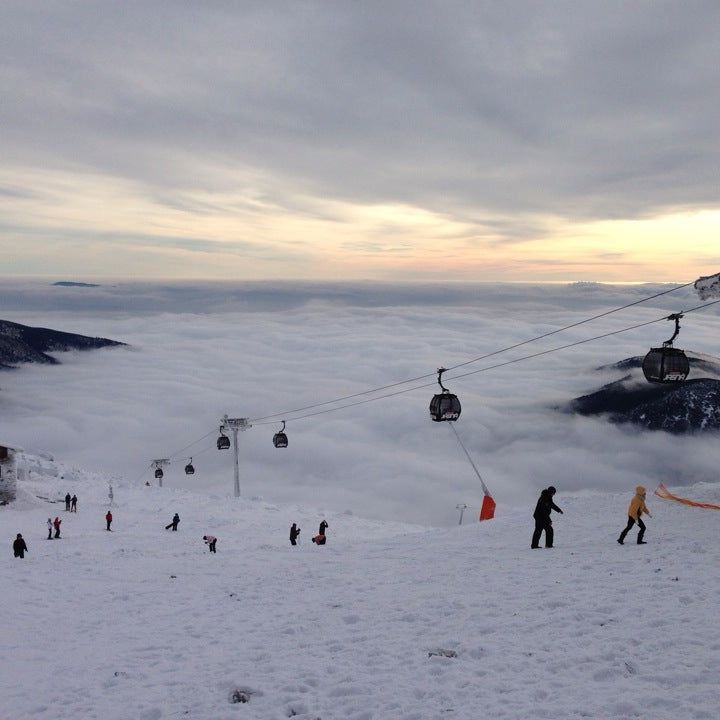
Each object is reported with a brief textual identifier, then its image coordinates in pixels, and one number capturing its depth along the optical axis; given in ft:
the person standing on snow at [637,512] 45.24
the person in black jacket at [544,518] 47.52
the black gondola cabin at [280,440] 152.66
